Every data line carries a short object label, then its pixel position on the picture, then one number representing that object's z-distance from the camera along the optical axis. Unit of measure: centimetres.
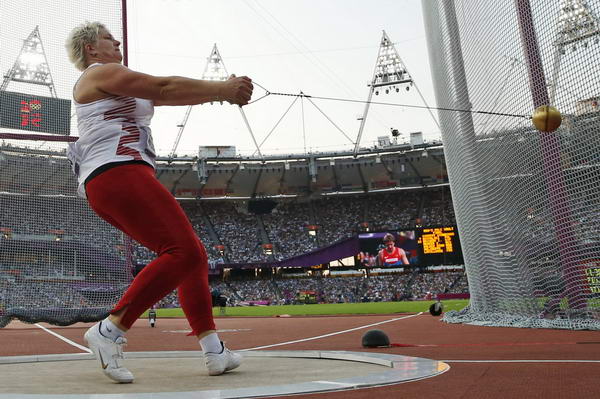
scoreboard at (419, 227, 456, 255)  3262
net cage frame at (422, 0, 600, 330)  676
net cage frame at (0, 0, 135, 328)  884
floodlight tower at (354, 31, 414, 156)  4228
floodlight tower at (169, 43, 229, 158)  4238
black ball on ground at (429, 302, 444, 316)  1191
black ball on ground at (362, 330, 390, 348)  483
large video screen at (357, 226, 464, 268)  3278
